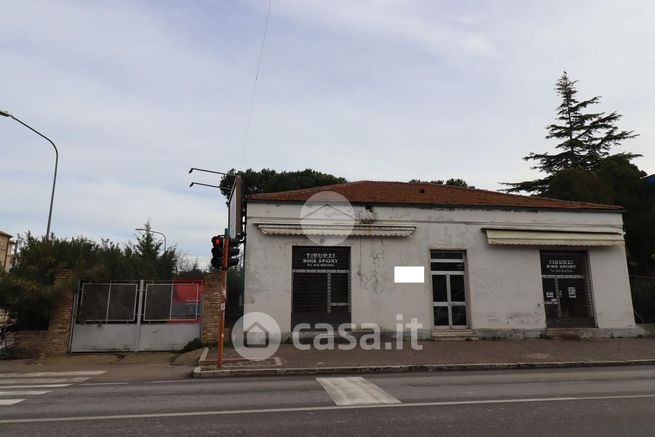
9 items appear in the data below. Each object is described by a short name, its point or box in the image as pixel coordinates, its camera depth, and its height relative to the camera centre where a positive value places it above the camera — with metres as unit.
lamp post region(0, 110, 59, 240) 15.65 +5.95
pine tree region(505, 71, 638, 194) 35.12 +13.41
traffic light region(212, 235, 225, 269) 11.63 +1.45
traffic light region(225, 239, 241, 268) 11.82 +1.46
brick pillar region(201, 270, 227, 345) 14.68 +0.02
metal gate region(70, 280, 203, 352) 14.24 -0.28
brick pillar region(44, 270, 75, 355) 13.80 -0.28
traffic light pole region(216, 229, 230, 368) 11.50 +1.27
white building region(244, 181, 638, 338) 15.96 +1.73
